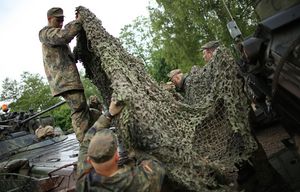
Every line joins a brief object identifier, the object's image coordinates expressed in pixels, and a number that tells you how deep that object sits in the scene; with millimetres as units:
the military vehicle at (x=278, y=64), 1912
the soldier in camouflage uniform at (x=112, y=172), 1550
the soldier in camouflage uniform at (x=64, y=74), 2597
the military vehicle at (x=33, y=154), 2550
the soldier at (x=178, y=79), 3832
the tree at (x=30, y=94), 21721
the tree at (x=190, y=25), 10442
